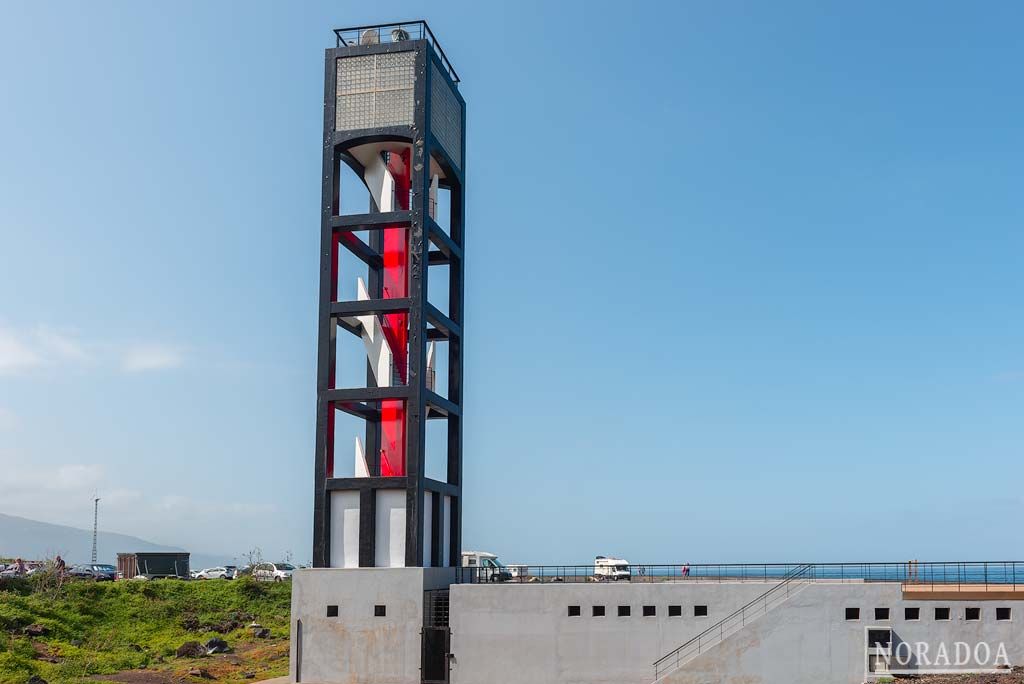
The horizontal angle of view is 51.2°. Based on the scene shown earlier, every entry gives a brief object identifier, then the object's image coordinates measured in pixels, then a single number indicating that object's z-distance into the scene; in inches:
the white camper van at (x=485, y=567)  1877.5
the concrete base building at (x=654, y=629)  1537.9
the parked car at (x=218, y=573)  3172.2
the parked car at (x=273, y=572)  3149.6
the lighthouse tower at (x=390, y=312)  1685.5
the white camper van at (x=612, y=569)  1809.8
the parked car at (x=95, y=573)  2795.3
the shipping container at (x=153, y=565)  3078.2
